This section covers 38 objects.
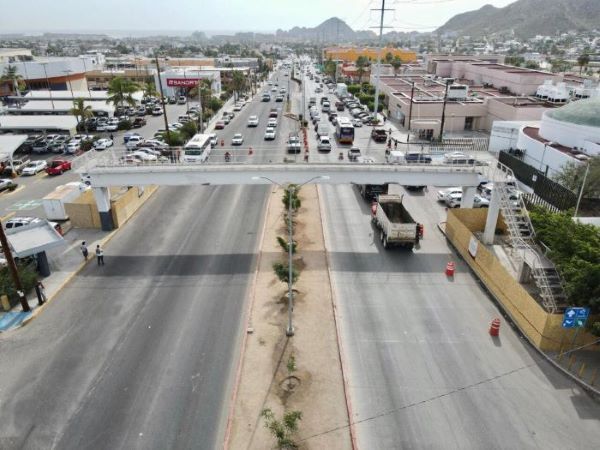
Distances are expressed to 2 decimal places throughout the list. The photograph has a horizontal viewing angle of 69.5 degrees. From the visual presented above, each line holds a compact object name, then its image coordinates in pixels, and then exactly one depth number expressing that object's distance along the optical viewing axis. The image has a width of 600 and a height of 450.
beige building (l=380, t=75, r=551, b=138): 64.12
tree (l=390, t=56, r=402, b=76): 121.44
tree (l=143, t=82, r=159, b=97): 89.10
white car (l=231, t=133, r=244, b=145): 61.00
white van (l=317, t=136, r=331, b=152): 57.04
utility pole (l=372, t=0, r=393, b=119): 68.99
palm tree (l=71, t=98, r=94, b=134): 61.97
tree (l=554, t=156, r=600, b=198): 33.25
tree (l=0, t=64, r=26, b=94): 88.37
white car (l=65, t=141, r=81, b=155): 56.41
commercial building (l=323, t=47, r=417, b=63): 177.25
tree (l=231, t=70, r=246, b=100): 110.00
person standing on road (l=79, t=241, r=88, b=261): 28.59
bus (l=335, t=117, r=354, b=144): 60.75
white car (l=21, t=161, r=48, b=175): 47.82
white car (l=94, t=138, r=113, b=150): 58.12
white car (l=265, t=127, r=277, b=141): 65.50
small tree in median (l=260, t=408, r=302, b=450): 14.27
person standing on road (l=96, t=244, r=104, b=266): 28.23
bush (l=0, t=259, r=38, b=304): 23.90
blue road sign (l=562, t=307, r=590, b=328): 18.11
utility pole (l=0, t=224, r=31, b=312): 21.16
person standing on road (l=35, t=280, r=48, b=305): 23.67
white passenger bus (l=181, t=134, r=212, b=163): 46.81
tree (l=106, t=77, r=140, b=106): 71.12
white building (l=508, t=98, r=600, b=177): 40.97
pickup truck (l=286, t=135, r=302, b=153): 53.28
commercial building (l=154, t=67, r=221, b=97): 104.31
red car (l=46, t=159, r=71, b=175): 47.66
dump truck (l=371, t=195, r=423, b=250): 29.45
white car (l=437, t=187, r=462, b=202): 39.16
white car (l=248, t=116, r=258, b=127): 77.94
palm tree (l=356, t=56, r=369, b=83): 128.50
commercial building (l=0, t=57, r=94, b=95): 99.88
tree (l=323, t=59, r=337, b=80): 152.52
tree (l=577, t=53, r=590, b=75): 129.70
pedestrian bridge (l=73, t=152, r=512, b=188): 29.48
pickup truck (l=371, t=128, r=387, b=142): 63.28
